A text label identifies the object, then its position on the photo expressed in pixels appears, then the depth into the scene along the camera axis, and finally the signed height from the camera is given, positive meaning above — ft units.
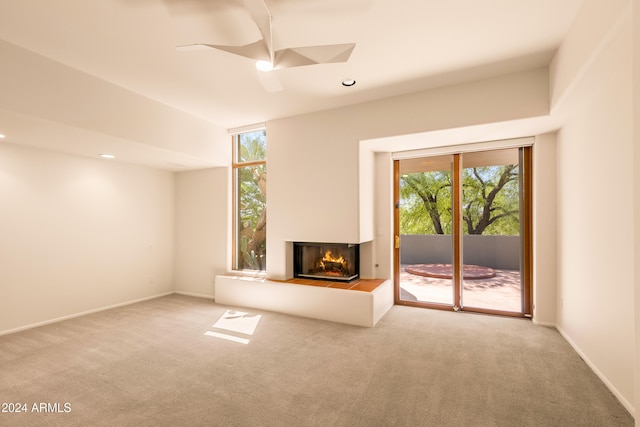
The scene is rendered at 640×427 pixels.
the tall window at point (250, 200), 18.22 +1.14
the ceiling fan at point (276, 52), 7.61 +4.49
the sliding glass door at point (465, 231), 14.33 -0.67
